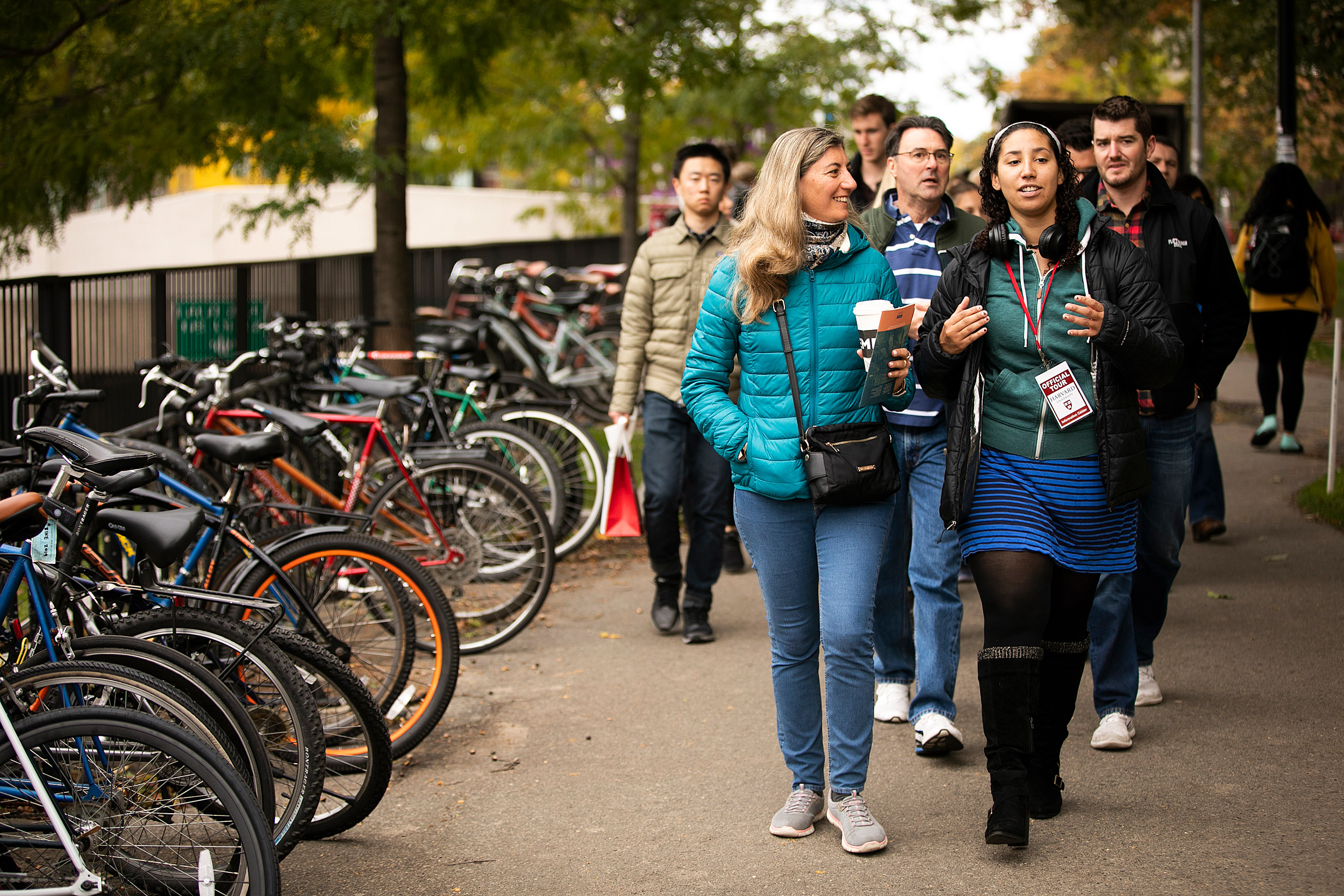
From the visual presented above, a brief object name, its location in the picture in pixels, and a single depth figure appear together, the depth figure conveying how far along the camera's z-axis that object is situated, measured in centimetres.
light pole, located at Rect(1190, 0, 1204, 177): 2094
